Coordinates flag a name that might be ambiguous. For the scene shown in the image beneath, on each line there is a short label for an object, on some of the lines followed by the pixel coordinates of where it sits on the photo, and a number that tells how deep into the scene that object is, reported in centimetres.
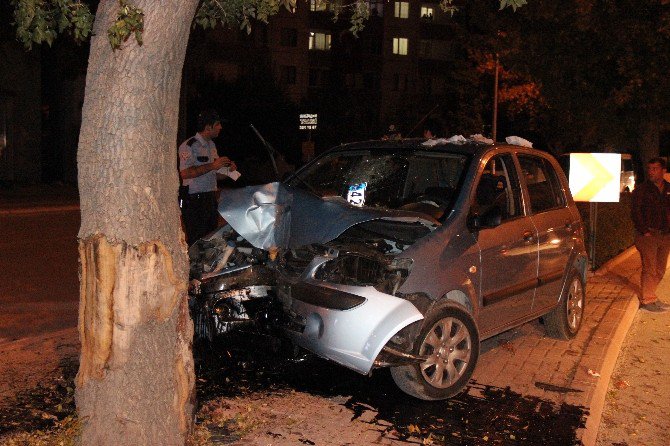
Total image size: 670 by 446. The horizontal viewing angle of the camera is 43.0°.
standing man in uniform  842
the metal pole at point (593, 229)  1195
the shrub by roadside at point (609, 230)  1249
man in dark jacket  980
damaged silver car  590
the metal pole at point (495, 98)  3656
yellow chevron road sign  1162
